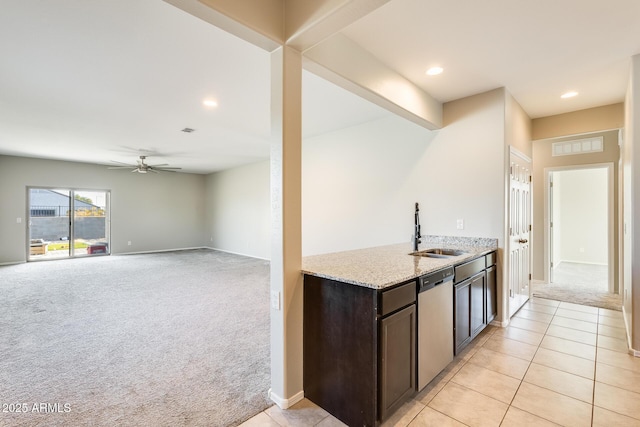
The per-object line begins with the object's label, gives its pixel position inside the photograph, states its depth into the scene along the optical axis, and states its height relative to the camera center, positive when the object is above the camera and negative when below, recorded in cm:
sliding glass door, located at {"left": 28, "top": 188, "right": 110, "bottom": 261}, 776 -20
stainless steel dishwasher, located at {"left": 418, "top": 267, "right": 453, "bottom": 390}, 203 -81
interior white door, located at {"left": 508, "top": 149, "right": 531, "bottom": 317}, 352 -20
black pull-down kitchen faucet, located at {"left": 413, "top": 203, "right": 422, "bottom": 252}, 346 -19
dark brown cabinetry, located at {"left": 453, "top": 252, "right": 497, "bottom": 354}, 249 -80
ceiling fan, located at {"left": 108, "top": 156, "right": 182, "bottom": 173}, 707 +139
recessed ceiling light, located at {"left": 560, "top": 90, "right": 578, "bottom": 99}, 347 +145
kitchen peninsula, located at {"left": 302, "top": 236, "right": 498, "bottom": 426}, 169 -76
